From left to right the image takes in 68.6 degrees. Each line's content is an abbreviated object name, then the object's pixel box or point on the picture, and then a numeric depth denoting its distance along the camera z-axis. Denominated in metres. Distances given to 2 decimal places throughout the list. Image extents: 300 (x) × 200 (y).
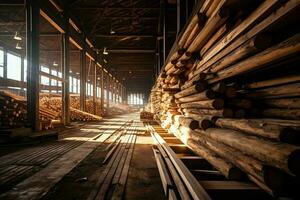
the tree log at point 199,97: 3.84
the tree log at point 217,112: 3.56
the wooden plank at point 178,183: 2.69
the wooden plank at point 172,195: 2.83
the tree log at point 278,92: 2.57
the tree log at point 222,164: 3.01
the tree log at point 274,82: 2.63
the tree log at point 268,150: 1.93
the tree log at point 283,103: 2.60
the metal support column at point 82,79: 16.53
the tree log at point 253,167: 2.23
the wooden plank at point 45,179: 3.30
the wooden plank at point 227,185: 2.82
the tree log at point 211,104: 3.61
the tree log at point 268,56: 2.22
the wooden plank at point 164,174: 3.32
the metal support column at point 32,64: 8.88
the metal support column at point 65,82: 12.91
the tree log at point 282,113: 2.61
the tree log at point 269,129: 2.14
